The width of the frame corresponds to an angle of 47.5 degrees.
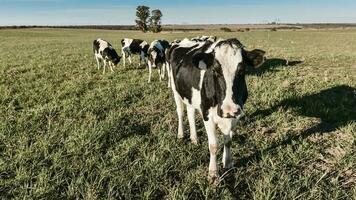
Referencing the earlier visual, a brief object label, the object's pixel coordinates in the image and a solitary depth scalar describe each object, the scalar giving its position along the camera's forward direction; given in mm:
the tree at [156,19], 107062
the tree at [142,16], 108250
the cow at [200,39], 8422
